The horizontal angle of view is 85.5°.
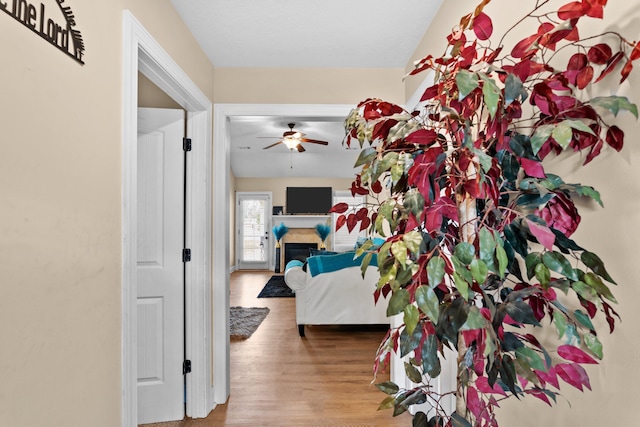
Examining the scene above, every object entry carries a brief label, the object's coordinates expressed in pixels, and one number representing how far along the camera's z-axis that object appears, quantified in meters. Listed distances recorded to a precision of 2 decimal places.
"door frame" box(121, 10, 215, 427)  1.37
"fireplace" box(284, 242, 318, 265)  8.41
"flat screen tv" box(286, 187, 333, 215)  8.60
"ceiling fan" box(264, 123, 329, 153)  5.21
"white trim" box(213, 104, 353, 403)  2.50
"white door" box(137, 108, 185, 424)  2.28
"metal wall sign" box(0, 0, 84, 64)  0.88
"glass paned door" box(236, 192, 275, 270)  8.66
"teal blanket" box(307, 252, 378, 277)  3.85
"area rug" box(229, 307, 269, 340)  3.93
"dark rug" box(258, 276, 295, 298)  5.90
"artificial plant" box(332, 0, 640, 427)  0.69
